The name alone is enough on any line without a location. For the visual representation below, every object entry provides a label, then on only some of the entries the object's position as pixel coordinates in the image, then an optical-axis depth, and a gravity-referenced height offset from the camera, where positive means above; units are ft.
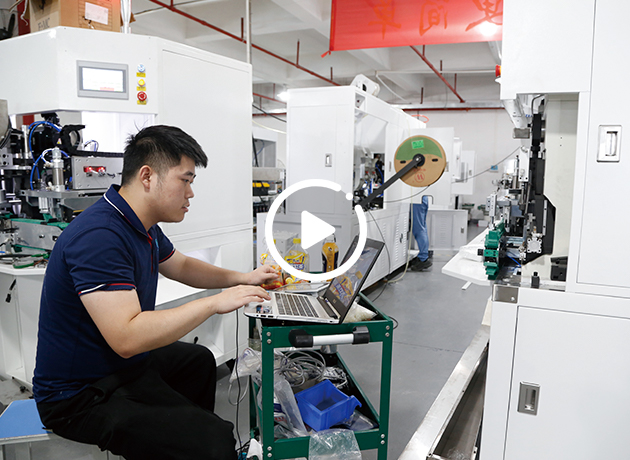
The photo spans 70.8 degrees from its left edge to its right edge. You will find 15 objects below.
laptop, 4.66 -1.44
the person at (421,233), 18.53 -2.26
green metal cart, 4.60 -2.16
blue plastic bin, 5.02 -2.70
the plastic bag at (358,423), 5.19 -2.89
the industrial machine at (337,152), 12.32 +0.74
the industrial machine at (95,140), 6.98 +0.64
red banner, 10.67 +3.94
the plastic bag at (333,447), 4.86 -2.94
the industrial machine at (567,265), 4.28 -0.86
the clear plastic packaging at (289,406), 5.09 -2.67
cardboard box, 7.25 +2.67
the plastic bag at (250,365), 5.79 -2.50
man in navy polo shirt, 3.87 -1.34
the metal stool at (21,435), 4.13 -2.46
